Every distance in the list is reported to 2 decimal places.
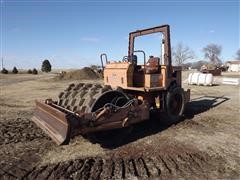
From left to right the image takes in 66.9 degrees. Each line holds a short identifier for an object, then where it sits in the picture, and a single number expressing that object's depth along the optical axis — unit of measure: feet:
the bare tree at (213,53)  221.43
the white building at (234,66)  167.01
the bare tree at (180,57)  179.82
